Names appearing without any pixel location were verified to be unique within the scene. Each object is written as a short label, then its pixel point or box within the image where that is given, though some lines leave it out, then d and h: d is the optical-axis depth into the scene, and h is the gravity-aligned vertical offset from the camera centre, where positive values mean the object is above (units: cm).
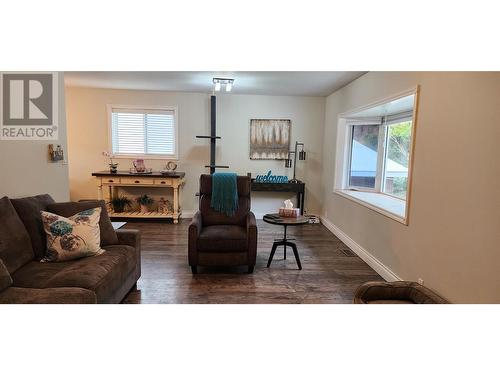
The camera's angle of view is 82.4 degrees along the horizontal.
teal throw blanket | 346 -45
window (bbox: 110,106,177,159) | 530 +45
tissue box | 328 -59
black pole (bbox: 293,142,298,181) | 551 +2
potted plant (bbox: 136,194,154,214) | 529 -85
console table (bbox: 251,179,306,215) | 521 -47
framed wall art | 545 +41
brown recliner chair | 296 -91
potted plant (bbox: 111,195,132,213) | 515 -88
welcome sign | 534 -34
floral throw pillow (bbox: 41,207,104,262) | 213 -63
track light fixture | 413 +114
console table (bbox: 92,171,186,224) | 484 -42
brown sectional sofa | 160 -77
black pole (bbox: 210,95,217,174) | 516 +58
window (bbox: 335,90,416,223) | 349 +13
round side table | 308 -65
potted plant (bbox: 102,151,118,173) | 501 -16
